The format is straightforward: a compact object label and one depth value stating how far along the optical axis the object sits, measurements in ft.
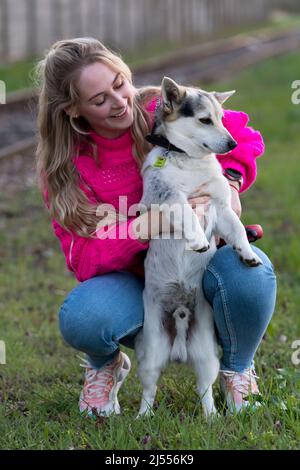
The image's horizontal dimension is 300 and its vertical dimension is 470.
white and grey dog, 20.50
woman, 20.59
